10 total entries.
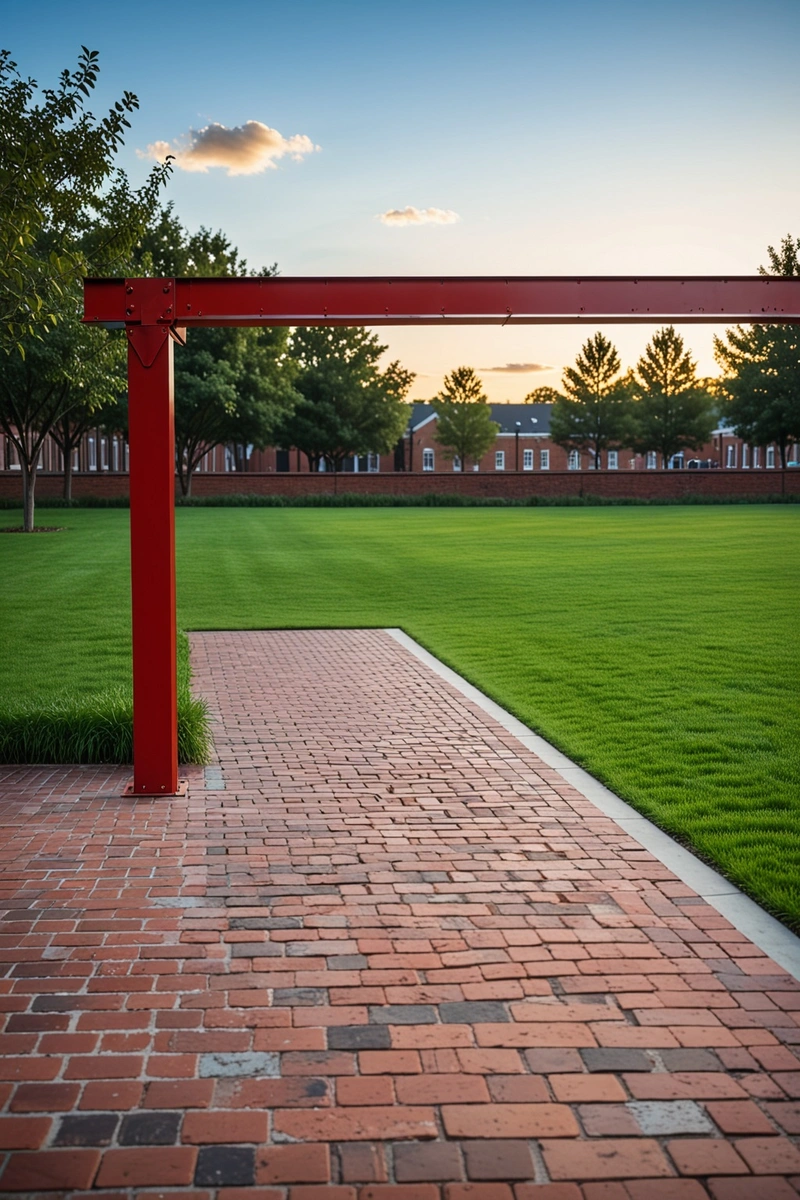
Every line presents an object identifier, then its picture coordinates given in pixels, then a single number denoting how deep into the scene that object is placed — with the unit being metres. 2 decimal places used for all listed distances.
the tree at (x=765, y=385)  54.03
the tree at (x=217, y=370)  43.72
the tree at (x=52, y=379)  21.92
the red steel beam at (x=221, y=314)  6.30
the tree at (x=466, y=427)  76.19
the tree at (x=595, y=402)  65.19
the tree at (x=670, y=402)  65.31
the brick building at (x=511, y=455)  83.38
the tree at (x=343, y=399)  63.31
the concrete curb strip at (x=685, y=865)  4.43
